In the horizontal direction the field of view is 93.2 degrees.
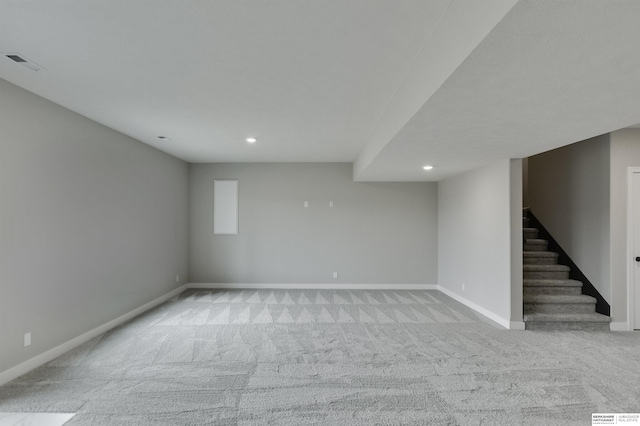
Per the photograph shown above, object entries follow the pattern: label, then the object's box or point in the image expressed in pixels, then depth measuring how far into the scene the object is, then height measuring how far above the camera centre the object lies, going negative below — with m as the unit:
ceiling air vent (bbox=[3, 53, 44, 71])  2.24 +1.16
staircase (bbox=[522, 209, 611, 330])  4.04 -1.17
